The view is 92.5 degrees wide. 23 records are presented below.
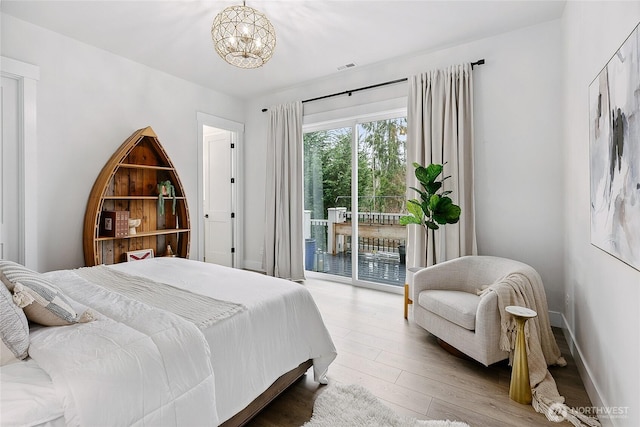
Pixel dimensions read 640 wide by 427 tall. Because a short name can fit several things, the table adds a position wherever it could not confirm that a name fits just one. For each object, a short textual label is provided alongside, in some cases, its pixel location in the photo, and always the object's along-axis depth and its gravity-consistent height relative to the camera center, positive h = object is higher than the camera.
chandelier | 2.34 +1.41
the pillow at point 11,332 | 1.04 -0.41
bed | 0.94 -0.52
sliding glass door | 3.92 +0.18
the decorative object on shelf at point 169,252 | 3.89 -0.48
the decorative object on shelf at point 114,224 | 3.29 -0.09
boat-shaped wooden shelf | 3.22 +0.13
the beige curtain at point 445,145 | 3.21 +0.73
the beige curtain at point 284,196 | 4.45 +0.27
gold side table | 1.80 -0.93
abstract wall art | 1.21 +0.26
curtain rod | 3.20 +1.59
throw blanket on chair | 1.71 -0.86
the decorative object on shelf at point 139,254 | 3.53 -0.46
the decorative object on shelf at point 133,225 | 3.49 -0.11
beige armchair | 2.04 -0.69
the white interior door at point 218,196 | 5.10 +0.31
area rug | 1.59 -1.09
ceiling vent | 3.80 +1.85
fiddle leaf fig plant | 2.93 +0.06
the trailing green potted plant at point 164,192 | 3.77 +0.29
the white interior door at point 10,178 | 2.76 +0.36
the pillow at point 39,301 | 1.24 -0.35
